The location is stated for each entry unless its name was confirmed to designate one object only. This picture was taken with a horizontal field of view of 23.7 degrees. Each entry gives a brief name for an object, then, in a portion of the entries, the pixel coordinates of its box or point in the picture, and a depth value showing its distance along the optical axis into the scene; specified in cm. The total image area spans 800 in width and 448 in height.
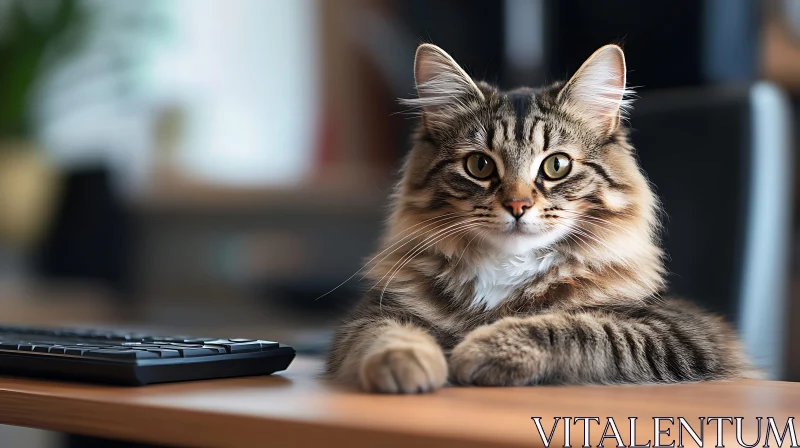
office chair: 135
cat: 102
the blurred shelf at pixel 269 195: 435
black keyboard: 98
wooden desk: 87
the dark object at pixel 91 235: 389
